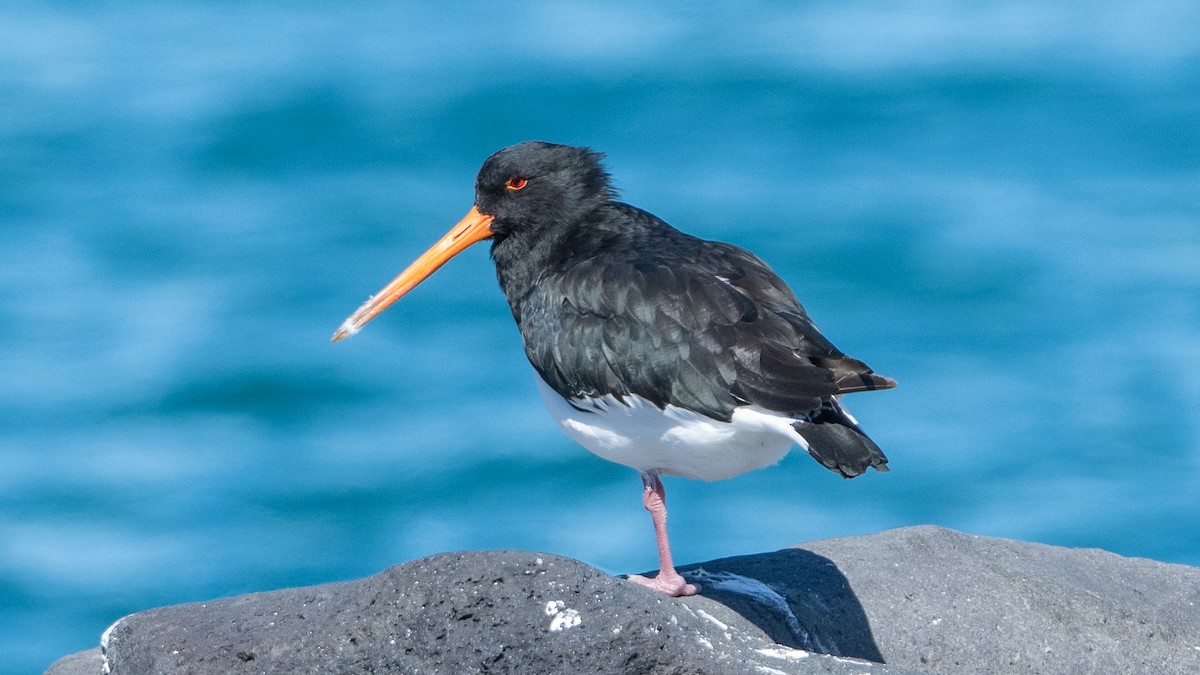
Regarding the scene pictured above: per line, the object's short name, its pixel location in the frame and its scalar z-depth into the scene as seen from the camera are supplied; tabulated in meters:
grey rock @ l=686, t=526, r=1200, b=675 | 11.47
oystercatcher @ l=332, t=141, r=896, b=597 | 10.86
